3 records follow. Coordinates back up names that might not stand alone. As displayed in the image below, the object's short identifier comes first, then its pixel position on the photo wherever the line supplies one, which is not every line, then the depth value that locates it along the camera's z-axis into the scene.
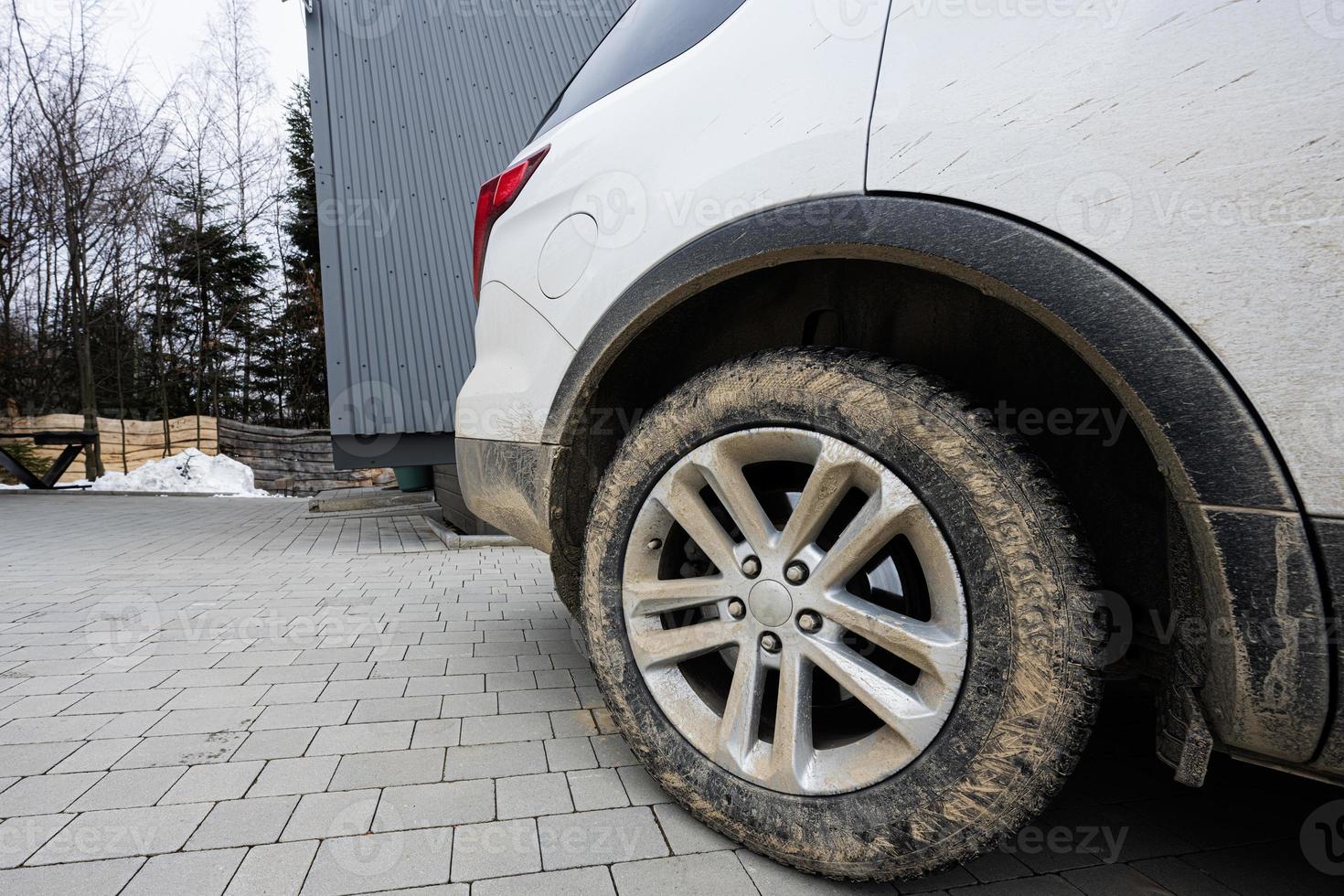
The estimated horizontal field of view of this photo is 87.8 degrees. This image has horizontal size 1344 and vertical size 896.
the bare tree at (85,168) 12.54
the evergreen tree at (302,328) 17.81
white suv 0.90
